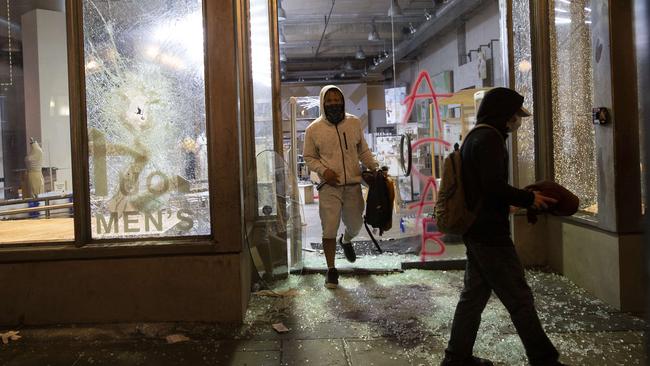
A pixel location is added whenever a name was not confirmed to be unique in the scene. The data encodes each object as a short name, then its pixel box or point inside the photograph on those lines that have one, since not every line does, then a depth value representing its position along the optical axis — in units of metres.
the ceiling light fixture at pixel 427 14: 11.56
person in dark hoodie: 2.86
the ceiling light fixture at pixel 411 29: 13.02
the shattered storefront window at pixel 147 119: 4.19
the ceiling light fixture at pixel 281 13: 10.64
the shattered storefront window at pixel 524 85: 5.38
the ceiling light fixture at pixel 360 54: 15.88
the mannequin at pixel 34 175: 7.03
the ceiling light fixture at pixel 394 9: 10.95
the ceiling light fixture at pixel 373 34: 13.35
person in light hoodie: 5.05
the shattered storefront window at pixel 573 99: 4.61
